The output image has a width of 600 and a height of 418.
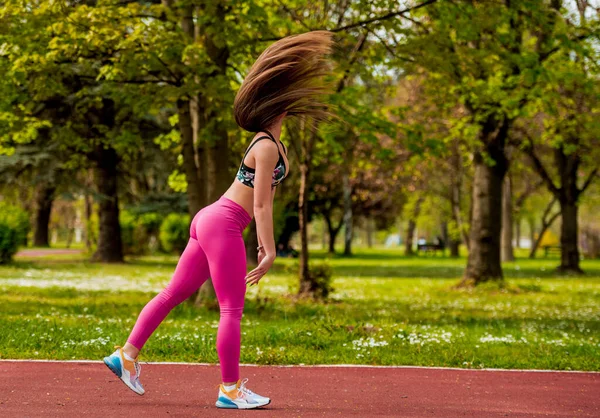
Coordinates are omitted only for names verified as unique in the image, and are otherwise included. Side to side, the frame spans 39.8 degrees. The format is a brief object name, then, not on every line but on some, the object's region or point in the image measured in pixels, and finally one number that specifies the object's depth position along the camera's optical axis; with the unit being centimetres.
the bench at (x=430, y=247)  4962
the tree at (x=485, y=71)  1252
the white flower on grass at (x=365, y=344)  839
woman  516
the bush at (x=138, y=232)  3291
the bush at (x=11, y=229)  2350
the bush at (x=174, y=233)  3544
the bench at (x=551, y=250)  5196
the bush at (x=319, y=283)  1462
